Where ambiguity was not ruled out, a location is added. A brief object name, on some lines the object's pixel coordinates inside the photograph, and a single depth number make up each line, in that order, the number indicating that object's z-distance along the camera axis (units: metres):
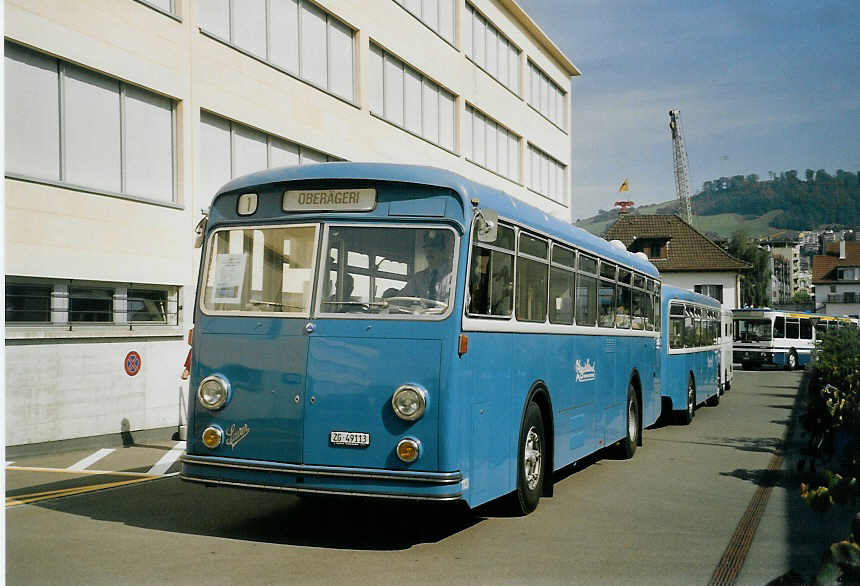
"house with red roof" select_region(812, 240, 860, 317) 124.62
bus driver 7.34
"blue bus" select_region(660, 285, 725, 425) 18.08
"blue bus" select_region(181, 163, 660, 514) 7.11
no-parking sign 15.66
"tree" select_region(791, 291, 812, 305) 170.20
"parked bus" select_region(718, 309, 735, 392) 26.63
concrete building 14.50
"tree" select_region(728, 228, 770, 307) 105.00
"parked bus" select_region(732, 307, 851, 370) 44.66
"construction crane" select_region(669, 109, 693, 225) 124.75
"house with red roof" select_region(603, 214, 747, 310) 71.75
